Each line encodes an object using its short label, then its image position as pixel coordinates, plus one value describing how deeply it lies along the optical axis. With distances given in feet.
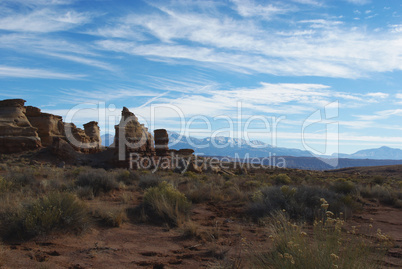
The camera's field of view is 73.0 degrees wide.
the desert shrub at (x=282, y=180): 59.21
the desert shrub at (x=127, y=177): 51.22
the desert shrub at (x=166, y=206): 26.40
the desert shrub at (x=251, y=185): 51.17
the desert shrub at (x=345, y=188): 44.62
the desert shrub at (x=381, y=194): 42.49
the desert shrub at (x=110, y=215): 24.11
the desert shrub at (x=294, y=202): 28.40
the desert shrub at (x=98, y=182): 38.50
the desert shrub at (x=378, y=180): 74.35
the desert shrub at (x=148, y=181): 44.29
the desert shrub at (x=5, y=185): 31.78
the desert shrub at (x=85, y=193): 33.78
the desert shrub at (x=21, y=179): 38.38
